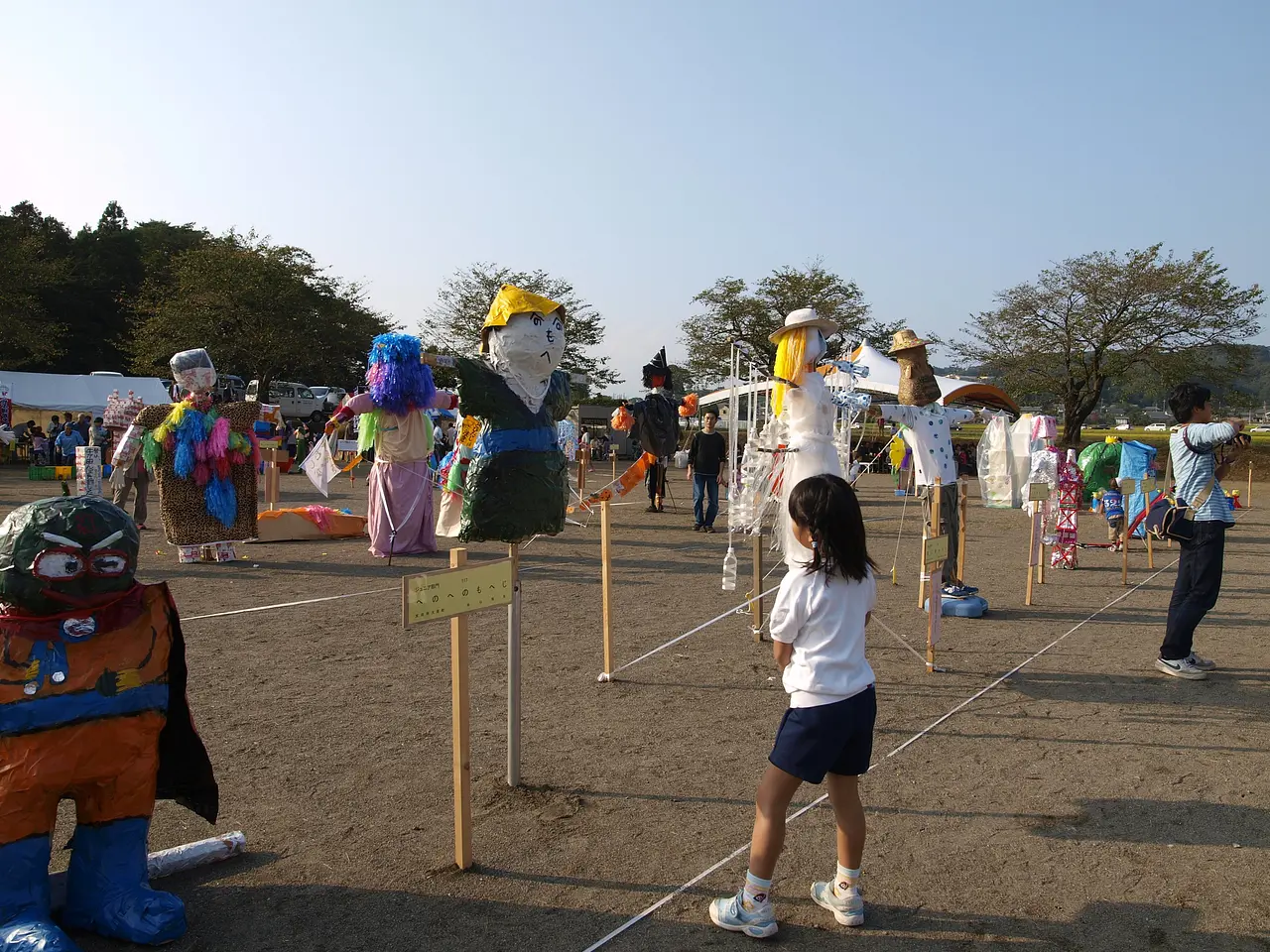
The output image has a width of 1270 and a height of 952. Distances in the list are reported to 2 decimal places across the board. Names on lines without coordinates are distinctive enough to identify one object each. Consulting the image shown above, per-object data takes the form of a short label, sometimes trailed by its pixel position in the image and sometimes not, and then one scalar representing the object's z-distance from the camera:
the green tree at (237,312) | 31.64
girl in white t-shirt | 2.74
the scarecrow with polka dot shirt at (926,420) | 7.00
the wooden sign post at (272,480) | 13.33
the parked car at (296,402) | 34.03
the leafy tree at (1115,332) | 25.08
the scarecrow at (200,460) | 8.78
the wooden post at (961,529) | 7.68
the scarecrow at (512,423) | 4.02
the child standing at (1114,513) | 12.08
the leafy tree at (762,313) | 32.22
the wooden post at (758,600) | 5.95
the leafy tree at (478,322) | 31.23
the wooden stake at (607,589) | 5.11
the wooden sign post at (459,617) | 3.00
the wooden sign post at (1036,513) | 7.96
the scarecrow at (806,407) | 4.98
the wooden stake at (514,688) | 3.75
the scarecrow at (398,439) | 8.88
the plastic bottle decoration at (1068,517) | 10.30
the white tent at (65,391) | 24.55
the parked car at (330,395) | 33.86
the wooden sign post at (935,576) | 5.38
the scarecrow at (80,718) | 2.58
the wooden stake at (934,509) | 6.37
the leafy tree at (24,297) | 27.88
